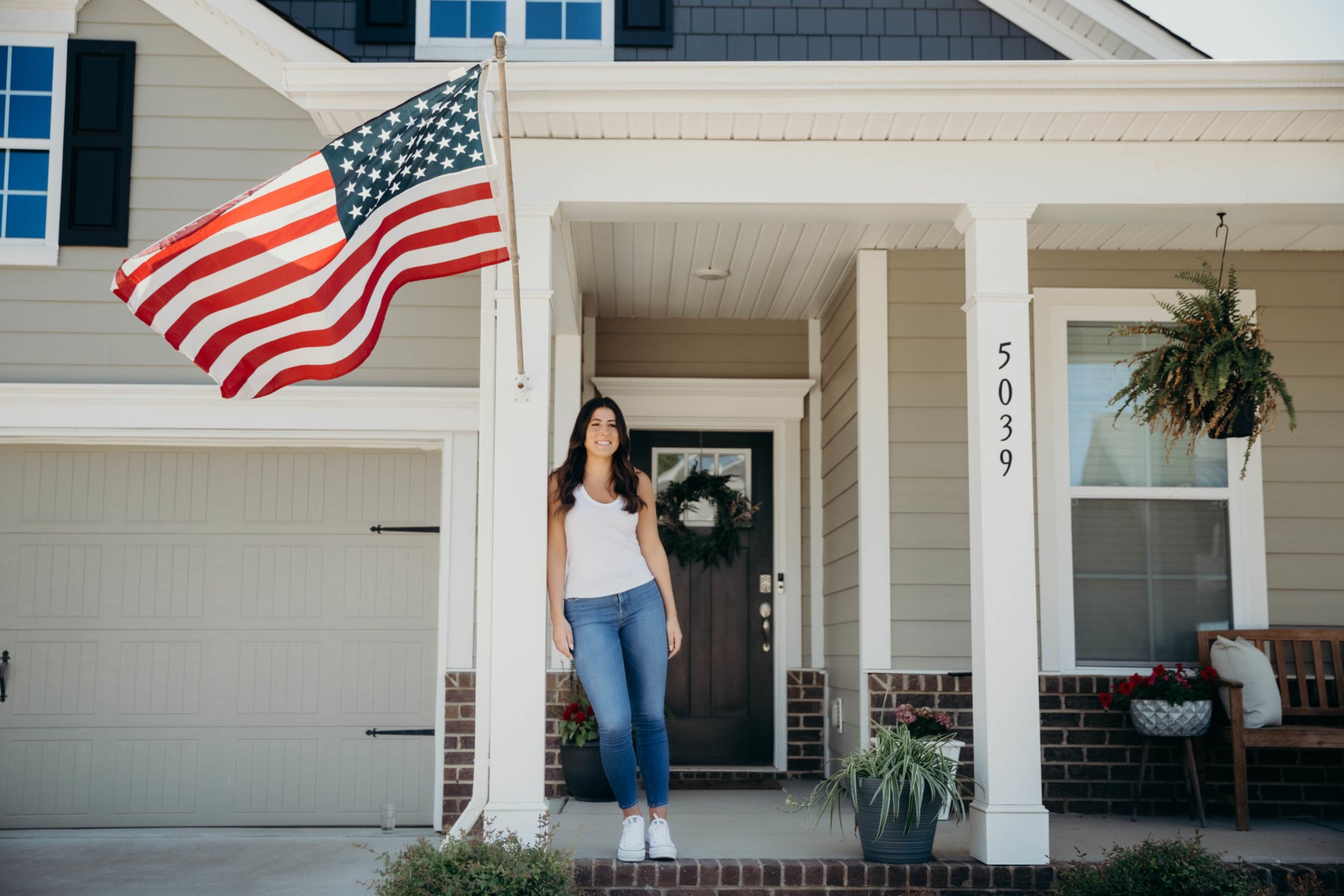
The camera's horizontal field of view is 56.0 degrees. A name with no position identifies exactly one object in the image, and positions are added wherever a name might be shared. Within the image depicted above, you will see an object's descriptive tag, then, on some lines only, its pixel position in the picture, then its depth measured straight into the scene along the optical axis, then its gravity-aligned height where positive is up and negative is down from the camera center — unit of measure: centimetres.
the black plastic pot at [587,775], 582 -80
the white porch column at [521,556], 418 +14
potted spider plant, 414 -64
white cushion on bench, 524 -33
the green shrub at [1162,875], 365 -81
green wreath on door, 709 +44
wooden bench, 539 -31
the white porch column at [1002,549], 420 +17
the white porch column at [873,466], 571 +61
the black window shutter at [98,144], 568 +204
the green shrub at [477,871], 349 -76
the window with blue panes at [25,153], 571 +200
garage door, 576 -17
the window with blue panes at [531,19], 607 +278
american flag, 373 +106
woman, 410 -2
